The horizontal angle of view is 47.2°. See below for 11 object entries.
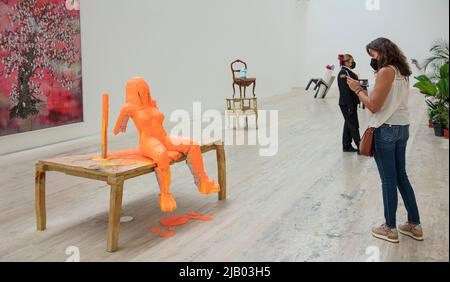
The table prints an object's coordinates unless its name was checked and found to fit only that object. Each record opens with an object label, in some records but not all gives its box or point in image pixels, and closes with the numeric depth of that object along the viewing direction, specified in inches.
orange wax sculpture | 151.6
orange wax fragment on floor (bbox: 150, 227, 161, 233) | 149.9
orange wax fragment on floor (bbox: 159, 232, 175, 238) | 145.8
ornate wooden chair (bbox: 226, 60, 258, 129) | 357.4
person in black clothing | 252.1
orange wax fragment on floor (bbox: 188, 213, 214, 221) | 161.3
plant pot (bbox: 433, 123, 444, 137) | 310.7
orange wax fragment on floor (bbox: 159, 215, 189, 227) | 156.0
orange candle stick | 153.5
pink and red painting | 265.1
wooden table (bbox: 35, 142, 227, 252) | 134.0
